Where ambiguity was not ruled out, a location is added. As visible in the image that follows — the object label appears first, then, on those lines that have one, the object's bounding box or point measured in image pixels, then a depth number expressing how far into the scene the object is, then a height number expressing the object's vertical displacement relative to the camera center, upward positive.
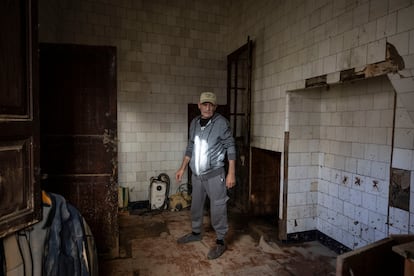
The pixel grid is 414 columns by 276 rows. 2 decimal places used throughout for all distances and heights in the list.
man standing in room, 2.95 -0.40
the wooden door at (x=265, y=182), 4.02 -0.85
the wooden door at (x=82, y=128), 2.52 -0.06
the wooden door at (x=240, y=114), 4.04 +0.15
